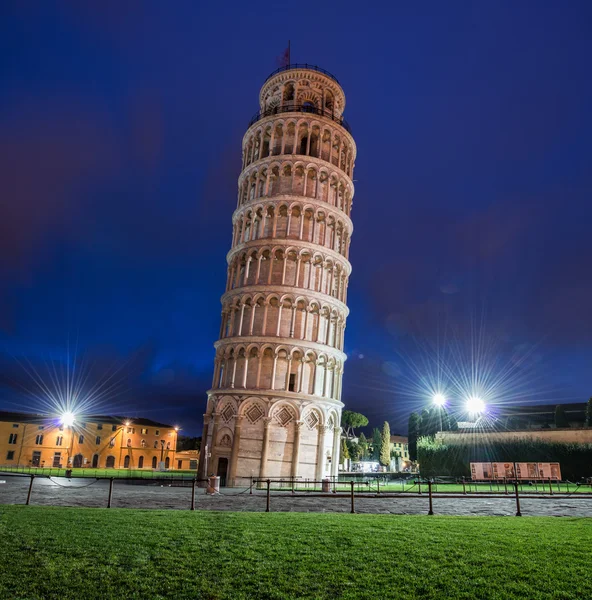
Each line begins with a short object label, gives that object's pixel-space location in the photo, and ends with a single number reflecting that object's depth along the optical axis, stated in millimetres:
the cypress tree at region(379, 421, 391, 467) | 77750
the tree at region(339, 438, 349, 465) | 70250
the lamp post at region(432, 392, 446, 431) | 64588
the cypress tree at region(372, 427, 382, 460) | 96956
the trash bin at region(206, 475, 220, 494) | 26094
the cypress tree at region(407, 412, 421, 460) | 69238
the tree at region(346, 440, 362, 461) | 84500
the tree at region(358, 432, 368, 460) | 88344
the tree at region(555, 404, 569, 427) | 55500
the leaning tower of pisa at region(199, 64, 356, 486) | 38000
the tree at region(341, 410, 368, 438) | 94562
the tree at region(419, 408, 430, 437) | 65125
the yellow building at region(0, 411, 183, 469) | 75250
